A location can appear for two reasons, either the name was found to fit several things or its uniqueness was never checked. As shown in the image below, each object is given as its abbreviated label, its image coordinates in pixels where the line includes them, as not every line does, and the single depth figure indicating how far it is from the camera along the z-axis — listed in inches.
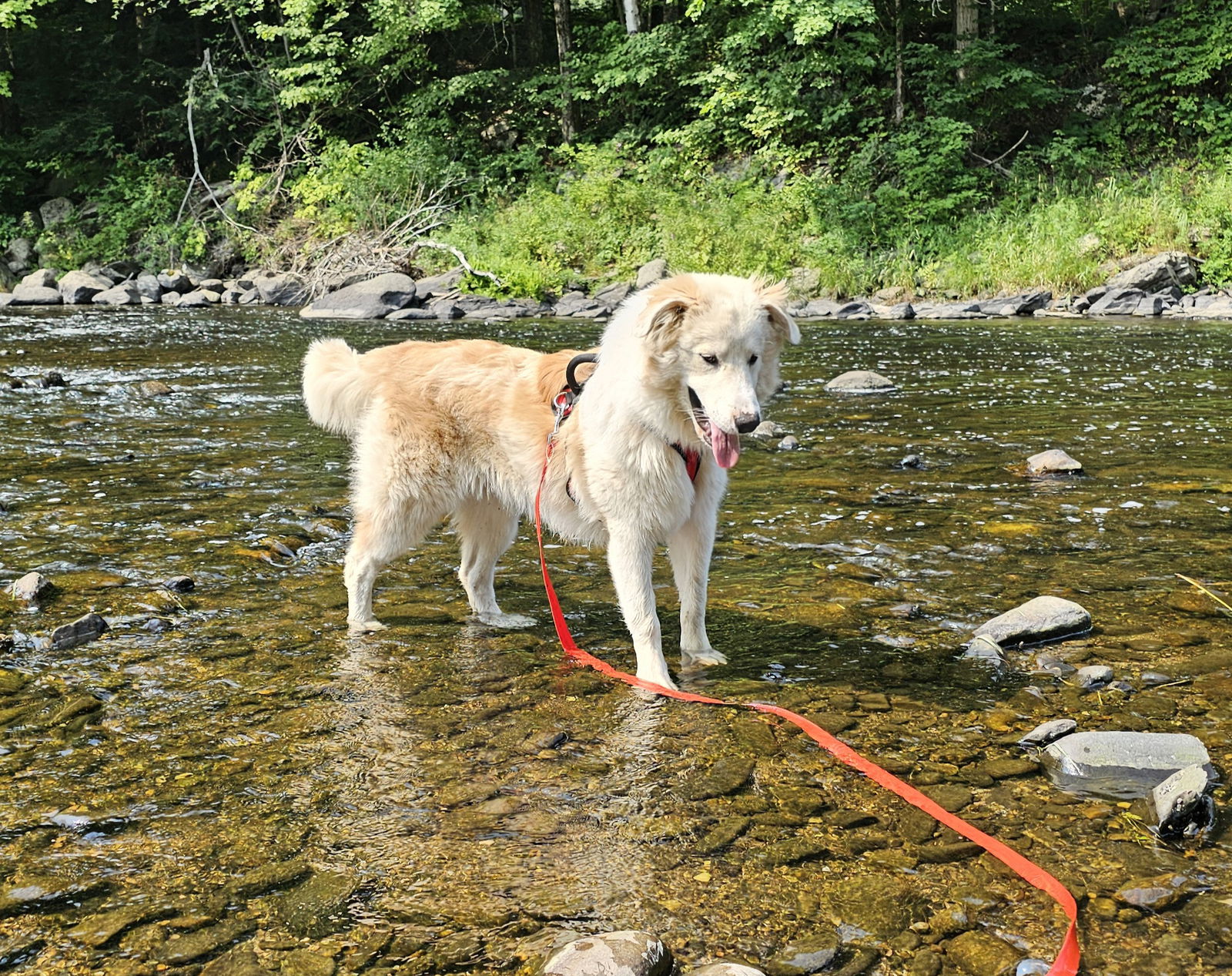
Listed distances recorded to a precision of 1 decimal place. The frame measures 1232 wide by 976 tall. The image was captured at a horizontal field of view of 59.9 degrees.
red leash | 105.7
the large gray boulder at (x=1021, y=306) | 778.2
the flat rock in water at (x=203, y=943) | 107.1
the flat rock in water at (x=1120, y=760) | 141.4
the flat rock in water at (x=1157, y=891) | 115.3
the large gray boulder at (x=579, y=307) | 840.9
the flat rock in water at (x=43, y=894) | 114.9
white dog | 175.8
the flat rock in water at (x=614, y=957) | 101.7
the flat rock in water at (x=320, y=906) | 113.0
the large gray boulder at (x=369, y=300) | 856.9
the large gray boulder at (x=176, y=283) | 1059.3
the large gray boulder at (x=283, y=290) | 983.0
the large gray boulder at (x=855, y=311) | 799.7
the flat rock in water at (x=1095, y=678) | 174.9
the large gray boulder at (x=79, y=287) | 1026.7
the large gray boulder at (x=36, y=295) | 1001.5
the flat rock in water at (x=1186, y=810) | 128.3
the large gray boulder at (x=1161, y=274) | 776.3
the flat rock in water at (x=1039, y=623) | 193.8
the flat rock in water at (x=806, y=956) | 106.4
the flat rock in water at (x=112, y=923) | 109.9
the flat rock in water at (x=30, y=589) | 214.2
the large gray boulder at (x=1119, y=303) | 754.2
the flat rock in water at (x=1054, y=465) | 321.4
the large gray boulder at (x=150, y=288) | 1035.9
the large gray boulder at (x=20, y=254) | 1238.3
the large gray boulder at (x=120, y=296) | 1010.1
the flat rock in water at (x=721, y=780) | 144.6
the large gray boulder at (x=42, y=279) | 1064.8
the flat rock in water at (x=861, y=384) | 484.6
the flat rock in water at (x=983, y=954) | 106.1
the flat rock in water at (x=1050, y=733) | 154.5
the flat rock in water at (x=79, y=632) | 193.5
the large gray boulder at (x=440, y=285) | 907.4
